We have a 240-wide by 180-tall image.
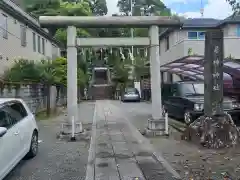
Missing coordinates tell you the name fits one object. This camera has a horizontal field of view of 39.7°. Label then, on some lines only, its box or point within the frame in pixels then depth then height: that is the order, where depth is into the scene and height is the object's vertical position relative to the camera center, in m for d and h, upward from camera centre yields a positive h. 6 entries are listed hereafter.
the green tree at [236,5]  6.92 +1.76
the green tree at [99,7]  59.75 +15.29
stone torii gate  11.49 +1.81
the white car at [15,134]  5.96 -0.85
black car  13.20 -0.46
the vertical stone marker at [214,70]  9.80 +0.60
